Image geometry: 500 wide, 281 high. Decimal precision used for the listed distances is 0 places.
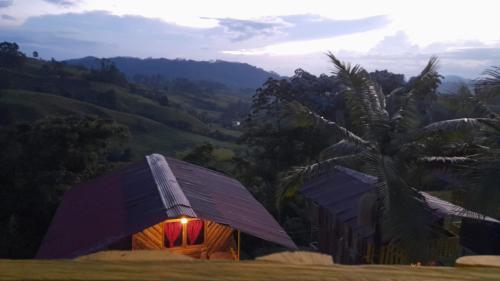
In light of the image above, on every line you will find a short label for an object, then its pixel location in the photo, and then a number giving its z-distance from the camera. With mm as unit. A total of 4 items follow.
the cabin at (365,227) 12555
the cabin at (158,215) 11410
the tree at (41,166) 21859
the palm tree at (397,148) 10242
